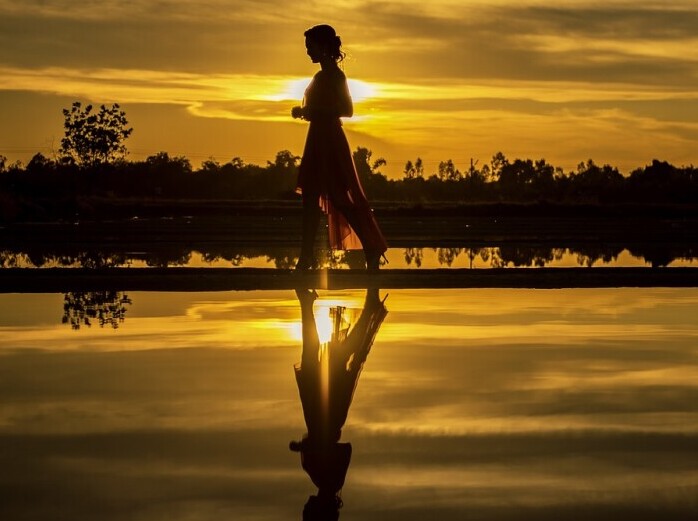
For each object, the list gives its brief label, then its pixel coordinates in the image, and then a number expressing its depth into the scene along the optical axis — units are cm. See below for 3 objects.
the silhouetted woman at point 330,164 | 1419
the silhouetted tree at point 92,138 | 12494
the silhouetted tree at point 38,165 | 12380
